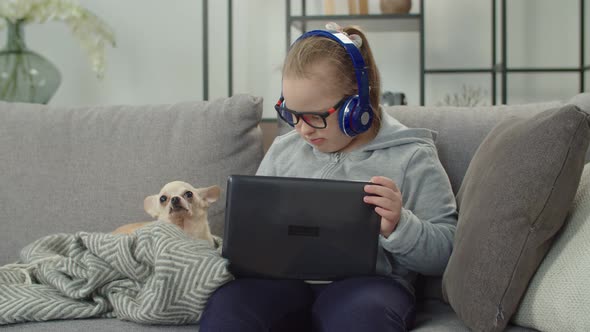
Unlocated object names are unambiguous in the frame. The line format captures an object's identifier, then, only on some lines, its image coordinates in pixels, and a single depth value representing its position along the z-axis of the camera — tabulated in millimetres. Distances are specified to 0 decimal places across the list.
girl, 1081
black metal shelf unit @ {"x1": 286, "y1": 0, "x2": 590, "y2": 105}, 2936
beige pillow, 935
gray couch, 1524
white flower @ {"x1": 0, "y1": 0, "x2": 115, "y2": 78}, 2420
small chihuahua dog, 1431
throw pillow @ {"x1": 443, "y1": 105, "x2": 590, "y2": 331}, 996
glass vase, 2482
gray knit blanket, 1160
